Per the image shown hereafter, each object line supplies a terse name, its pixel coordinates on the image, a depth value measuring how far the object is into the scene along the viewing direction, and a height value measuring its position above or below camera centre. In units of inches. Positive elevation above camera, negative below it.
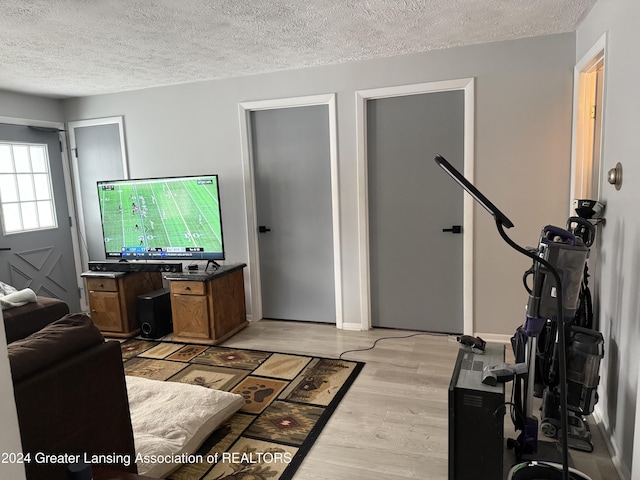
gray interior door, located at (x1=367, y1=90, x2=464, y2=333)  146.5 -8.7
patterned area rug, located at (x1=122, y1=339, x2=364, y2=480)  89.8 -52.5
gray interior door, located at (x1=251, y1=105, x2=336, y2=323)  162.1 -7.9
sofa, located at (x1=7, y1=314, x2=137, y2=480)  60.6 -29.4
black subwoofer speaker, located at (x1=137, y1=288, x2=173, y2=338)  161.8 -43.1
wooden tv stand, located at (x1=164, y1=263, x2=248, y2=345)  152.9 -38.6
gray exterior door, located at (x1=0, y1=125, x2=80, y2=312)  173.6 -19.1
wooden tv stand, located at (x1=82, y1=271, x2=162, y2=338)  165.9 -38.6
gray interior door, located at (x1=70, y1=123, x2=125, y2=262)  189.8 +12.6
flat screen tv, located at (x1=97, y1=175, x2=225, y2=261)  158.7 -8.8
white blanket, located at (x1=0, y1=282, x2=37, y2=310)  136.1 -30.0
